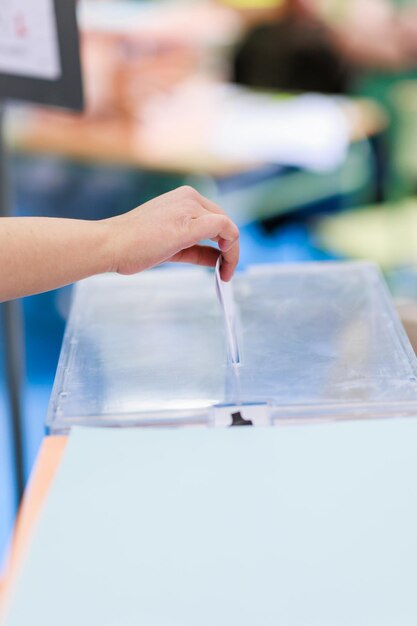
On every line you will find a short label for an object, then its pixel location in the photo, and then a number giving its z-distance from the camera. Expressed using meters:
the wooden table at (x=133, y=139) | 2.99
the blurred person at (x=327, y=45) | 3.69
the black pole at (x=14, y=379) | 1.47
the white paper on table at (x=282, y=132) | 3.00
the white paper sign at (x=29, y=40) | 1.27
